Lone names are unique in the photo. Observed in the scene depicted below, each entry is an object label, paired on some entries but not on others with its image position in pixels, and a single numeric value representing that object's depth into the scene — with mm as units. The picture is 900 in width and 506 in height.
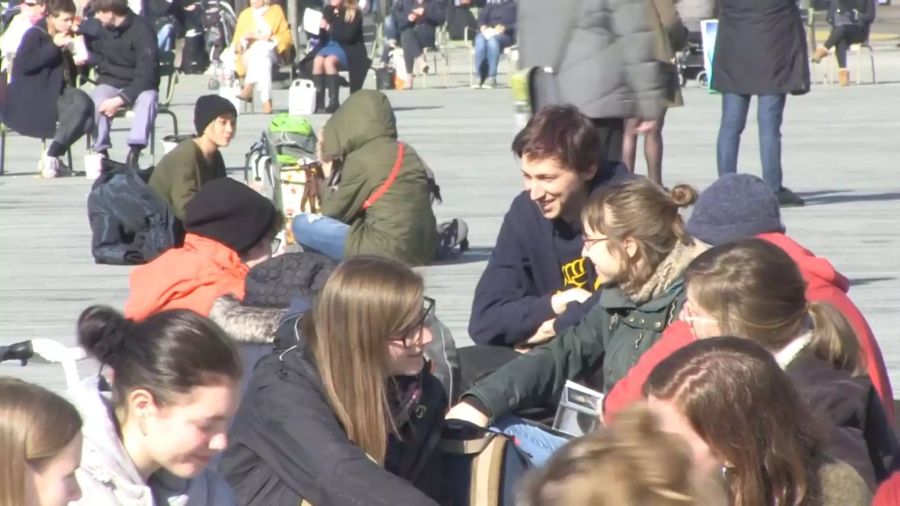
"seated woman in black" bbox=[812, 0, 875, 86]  48562
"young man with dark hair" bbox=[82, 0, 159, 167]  29000
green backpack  21891
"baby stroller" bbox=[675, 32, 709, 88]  48531
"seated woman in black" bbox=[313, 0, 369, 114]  43812
